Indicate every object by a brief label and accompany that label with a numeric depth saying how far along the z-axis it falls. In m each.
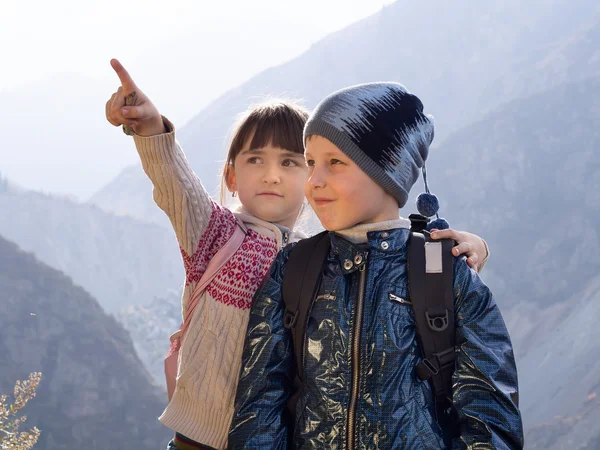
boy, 1.64
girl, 1.88
